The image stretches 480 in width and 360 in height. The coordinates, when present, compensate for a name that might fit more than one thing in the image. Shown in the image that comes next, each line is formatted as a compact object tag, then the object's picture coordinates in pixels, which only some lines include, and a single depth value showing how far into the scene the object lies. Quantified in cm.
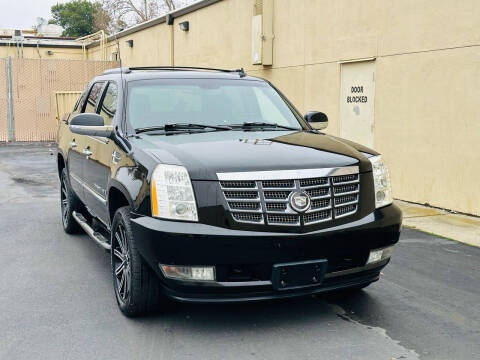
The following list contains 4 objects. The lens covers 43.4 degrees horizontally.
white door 1075
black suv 391
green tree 6600
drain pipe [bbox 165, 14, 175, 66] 2031
